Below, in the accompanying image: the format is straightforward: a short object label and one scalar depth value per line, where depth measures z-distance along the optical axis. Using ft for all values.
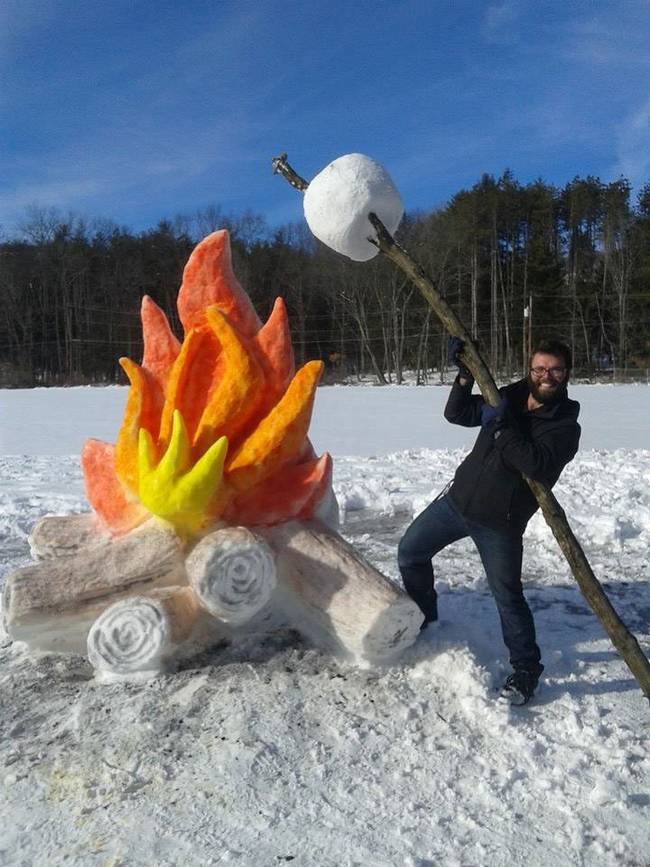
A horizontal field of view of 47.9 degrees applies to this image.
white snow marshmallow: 9.42
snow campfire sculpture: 10.27
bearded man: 9.53
